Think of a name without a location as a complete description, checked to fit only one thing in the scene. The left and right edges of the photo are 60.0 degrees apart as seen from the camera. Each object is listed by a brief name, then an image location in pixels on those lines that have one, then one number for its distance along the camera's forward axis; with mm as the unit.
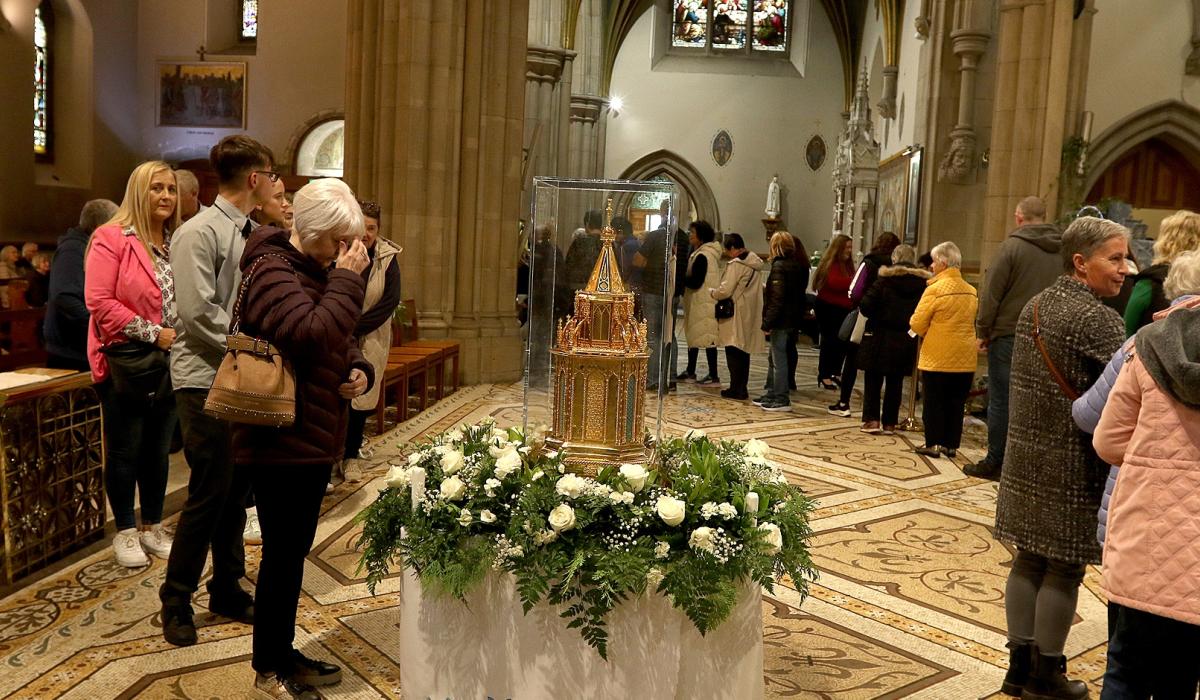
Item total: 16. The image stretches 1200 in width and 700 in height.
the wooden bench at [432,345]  8922
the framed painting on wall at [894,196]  15648
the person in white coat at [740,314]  9898
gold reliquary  3119
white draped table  2758
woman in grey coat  3297
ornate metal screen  4215
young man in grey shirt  3584
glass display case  3125
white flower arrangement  2709
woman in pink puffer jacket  2463
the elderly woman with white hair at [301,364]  2840
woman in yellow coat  7188
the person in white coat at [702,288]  10055
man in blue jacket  5238
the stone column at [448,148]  9578
